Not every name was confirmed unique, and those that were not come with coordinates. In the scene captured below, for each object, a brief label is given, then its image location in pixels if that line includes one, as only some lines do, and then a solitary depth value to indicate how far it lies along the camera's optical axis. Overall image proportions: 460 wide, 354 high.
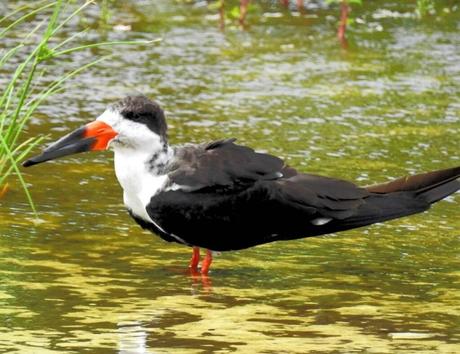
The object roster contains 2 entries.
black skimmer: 12.70
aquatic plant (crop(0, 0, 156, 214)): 12.89
